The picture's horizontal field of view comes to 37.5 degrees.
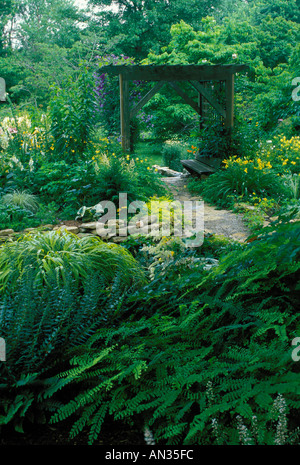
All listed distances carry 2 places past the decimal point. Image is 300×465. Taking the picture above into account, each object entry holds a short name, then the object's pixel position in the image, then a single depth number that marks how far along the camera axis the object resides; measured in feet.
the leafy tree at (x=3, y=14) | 72.59
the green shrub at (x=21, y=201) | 18.94
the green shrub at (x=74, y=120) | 22.00
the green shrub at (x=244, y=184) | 23.31
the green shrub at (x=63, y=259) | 10.48
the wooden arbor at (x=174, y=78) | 27.04
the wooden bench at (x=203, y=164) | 29.01
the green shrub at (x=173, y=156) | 40.83
